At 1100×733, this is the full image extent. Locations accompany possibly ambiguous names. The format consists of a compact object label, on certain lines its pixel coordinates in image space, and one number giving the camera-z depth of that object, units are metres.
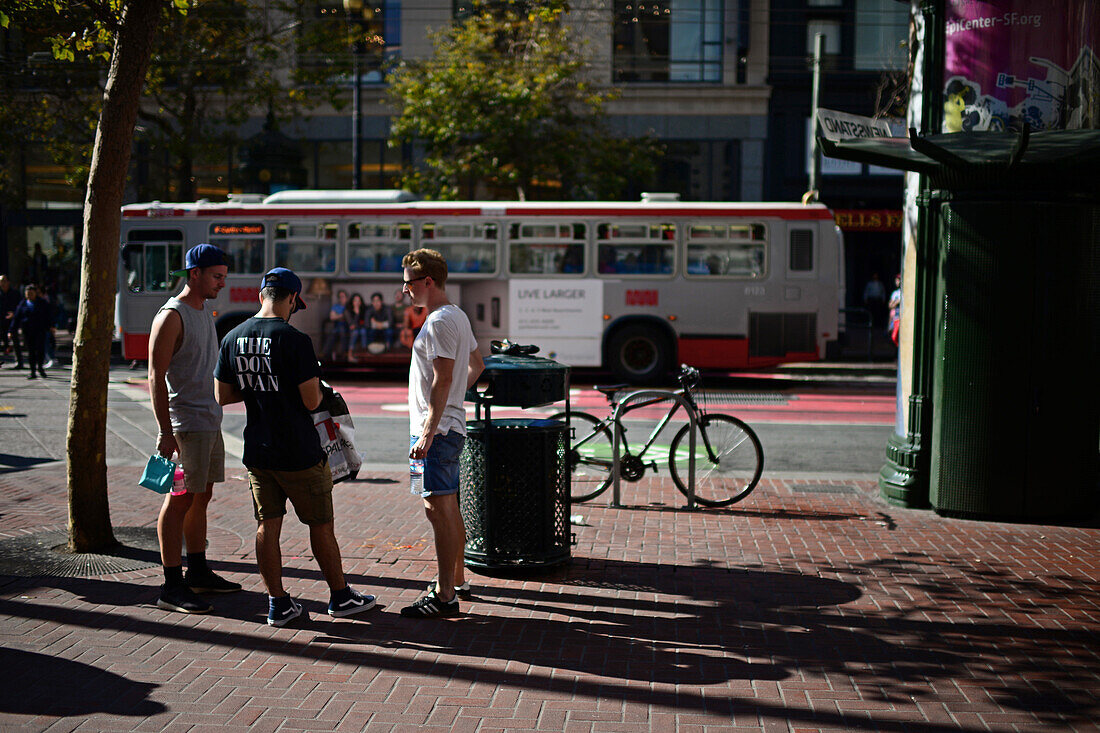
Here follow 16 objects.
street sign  8.19
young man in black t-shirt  5.15
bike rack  8.37
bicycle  8.61
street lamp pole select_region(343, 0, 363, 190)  23.16
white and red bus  18.38
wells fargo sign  30.94
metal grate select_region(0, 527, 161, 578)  6.37
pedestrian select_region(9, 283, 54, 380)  18.94
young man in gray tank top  5.60
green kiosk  7.71
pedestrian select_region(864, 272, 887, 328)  29.91
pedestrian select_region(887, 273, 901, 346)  18.72
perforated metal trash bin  6.25
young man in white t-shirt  5.32
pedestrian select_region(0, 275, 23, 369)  22.69
